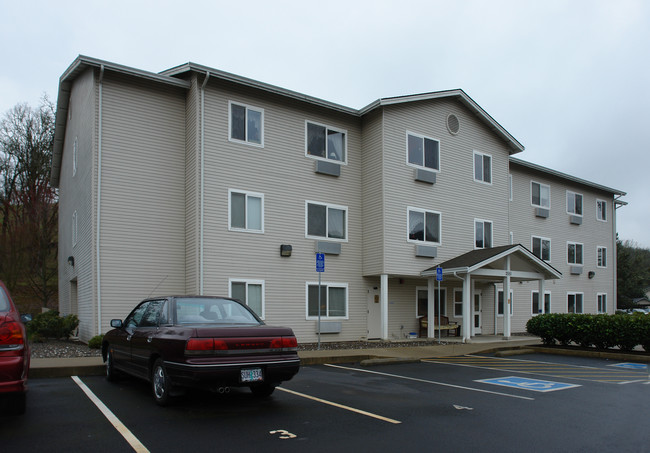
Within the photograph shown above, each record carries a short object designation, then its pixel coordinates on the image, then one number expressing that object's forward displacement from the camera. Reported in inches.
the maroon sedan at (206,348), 274.2
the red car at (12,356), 227.6
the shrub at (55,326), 668.1
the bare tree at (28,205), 1136.8
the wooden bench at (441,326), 845.2
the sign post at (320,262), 597.0
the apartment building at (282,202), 648.4
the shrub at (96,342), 572.1
